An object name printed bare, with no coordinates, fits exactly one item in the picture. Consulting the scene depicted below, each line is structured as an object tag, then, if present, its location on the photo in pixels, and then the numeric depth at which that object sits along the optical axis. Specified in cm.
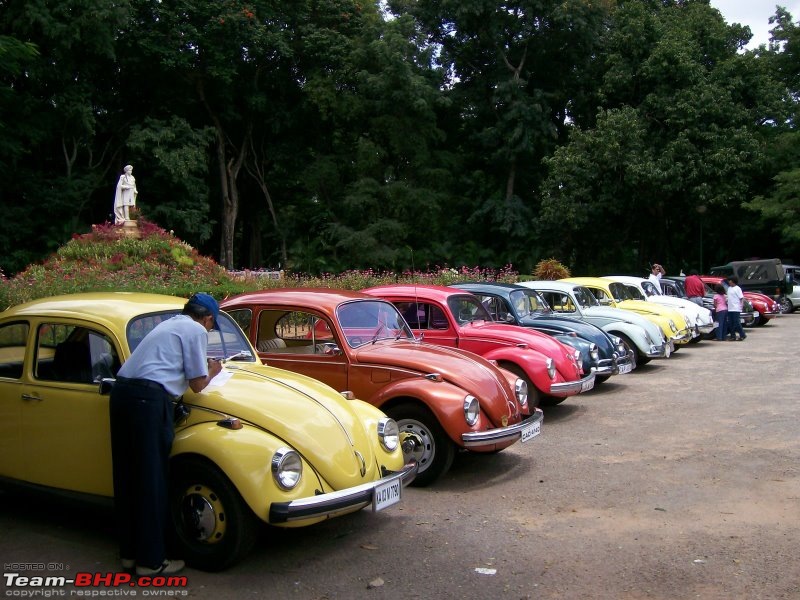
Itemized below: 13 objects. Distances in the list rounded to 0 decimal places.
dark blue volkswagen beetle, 1073
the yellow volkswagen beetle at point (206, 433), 461
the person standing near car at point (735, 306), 1846
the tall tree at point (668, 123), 3105
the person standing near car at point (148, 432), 451
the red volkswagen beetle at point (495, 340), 898
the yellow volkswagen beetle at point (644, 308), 1496
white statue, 2361
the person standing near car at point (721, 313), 1891
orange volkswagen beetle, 656
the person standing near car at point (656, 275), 1881
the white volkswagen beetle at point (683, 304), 1697
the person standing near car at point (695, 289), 2039
